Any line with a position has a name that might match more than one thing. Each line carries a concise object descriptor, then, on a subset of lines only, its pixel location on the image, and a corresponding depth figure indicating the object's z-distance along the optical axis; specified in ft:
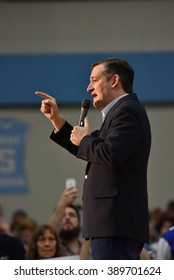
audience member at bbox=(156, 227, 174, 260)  41.22
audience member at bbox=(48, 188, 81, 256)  47.49
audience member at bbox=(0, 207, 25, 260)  41.94
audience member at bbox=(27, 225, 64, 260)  42.90
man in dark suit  25.33
